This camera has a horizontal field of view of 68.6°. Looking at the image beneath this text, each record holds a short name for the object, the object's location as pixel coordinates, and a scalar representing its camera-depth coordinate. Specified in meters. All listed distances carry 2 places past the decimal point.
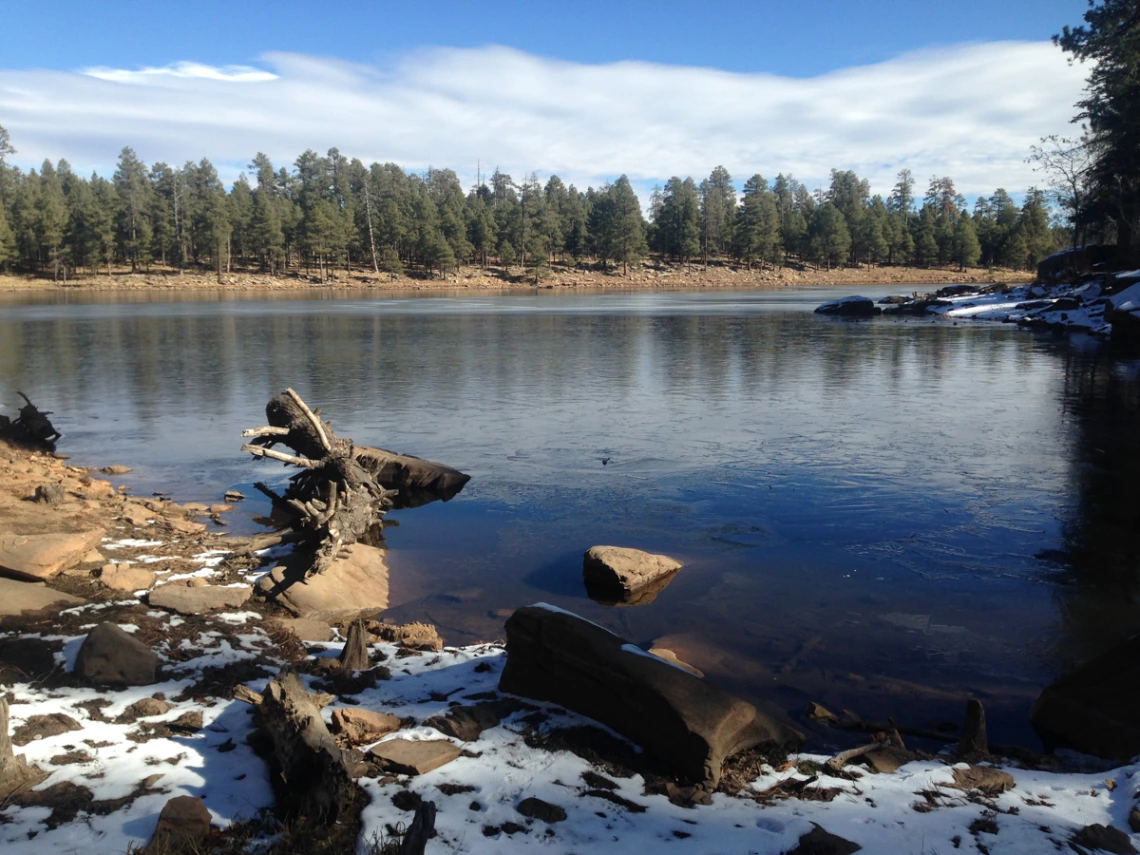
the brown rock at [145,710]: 5.56
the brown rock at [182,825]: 4.16
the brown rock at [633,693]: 5.33
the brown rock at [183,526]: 10.86
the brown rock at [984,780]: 5.30
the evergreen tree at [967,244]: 122.19
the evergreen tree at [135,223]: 103.50
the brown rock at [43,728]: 5.09
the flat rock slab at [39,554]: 8.02
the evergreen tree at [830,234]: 125.06
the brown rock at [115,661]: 6.05
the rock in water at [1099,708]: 6.13
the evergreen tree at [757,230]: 126.81
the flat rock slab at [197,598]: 7.99
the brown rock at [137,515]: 10.93
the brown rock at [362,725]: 5.41
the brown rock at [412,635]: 7.84
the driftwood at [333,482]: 10.37
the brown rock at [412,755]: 5.06
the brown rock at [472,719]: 5.58
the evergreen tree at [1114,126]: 34.69
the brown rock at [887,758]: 5.70
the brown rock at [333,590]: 8.72
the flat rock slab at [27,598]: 7.31
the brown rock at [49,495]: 10.90
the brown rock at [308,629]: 7.84
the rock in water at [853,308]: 55.34
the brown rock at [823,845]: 4.38
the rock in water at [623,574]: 9.49
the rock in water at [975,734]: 6.07
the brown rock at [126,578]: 8.29
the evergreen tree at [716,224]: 133.75
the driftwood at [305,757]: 4.60
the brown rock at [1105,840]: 4.44
